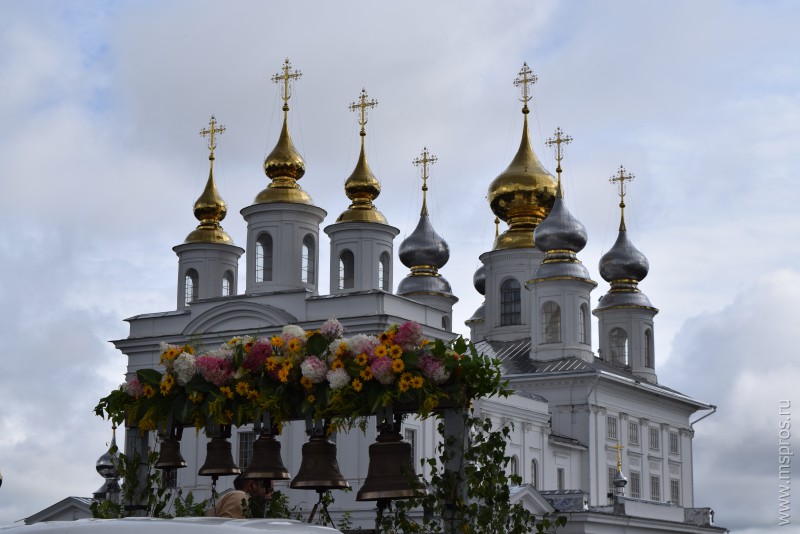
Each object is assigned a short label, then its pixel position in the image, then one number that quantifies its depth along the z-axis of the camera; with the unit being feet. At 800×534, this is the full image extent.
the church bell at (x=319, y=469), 34.99
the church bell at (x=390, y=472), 33.09
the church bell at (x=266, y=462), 36.14
